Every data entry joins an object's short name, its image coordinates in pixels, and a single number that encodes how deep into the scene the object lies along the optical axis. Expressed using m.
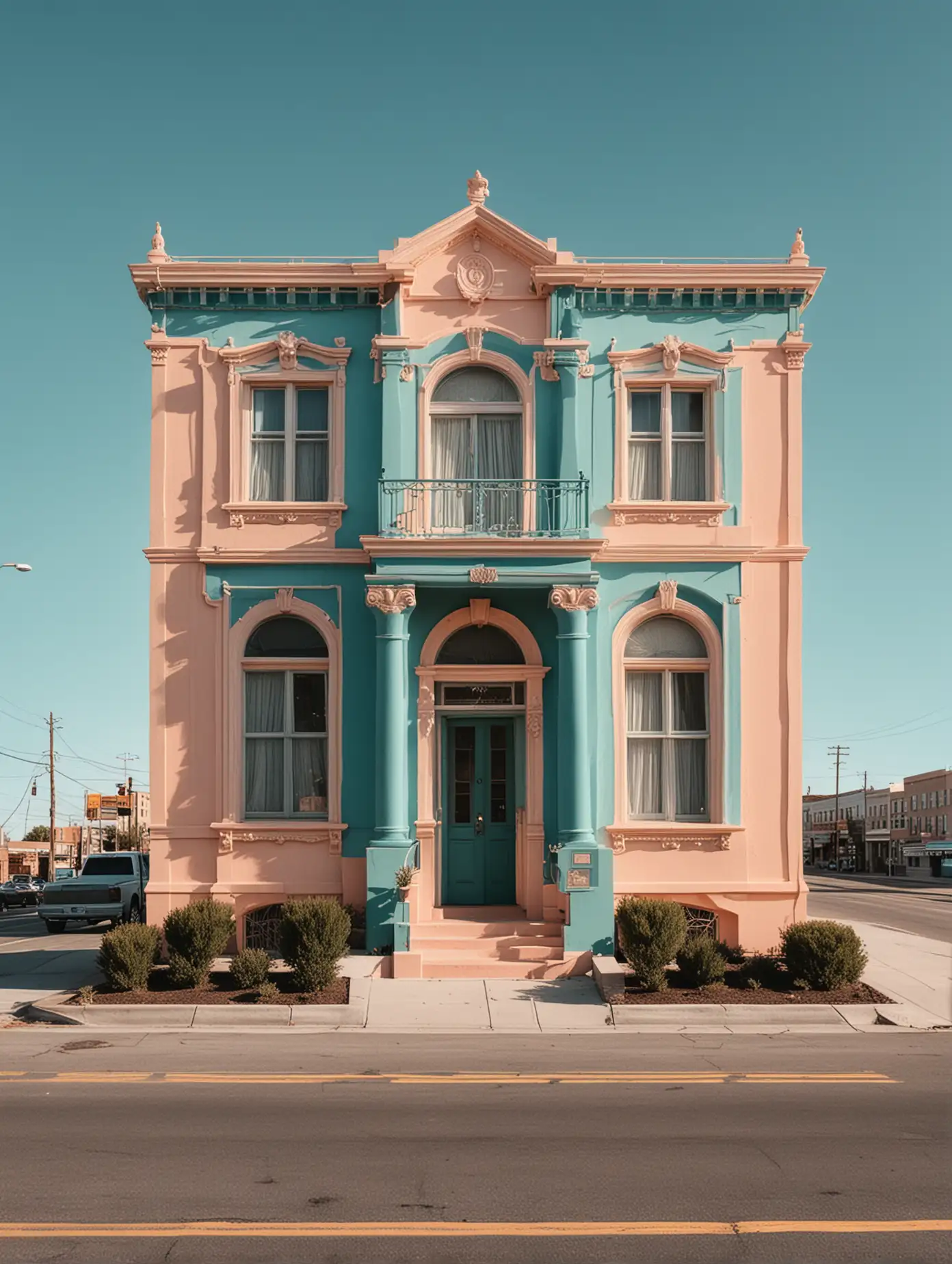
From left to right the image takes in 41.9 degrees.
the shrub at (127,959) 14.57
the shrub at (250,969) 14.61
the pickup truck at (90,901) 26.73
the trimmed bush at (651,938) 14.55
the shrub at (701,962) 14.59
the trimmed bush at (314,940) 14.63
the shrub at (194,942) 14.81
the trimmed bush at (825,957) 14.74
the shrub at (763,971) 14.99
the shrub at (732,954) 16.45
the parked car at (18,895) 44.75
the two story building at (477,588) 17.56
